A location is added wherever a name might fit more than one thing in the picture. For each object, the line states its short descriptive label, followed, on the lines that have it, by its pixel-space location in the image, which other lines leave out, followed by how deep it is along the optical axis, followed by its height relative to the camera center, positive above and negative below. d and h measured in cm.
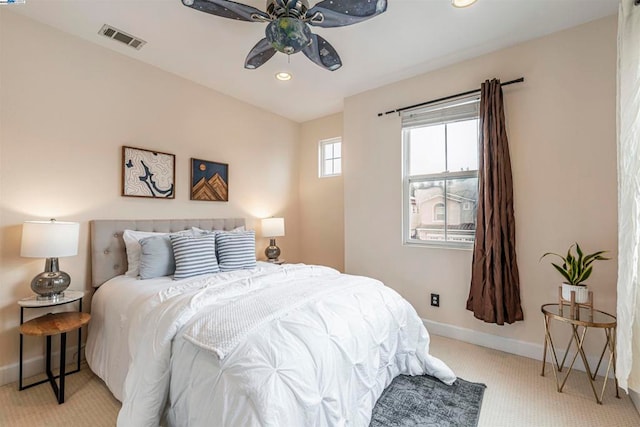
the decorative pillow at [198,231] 288 -18
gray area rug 168 -120
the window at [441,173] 282 +45
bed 116 -67
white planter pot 198 -52
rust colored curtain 247 -10
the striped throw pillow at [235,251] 266 -35
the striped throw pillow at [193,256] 237 -36
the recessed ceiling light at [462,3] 201 +151
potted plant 199 -41
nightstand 187 -77
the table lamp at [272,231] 374 -22
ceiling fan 164 +121
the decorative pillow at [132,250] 248 -33
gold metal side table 190 -71
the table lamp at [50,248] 197 -26
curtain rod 250 +118
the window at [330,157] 426 +87
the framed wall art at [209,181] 325 +39
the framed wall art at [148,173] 272 +39
